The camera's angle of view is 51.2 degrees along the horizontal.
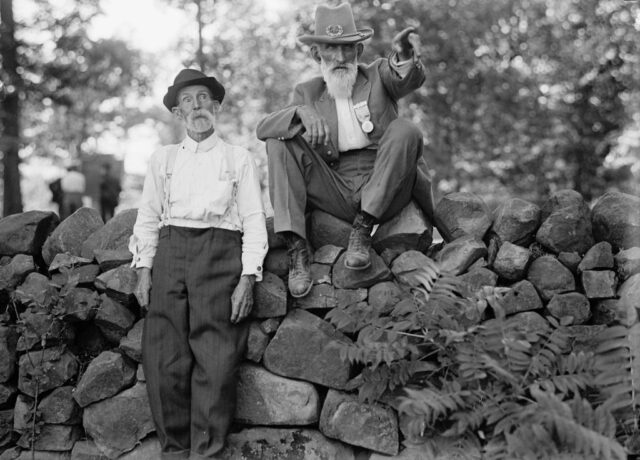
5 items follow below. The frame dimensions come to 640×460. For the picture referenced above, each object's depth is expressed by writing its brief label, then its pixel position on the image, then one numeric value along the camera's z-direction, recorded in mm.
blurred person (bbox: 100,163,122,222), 12773
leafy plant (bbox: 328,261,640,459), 2803
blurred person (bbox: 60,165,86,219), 11039
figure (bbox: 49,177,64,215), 11422
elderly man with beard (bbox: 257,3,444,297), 3822
